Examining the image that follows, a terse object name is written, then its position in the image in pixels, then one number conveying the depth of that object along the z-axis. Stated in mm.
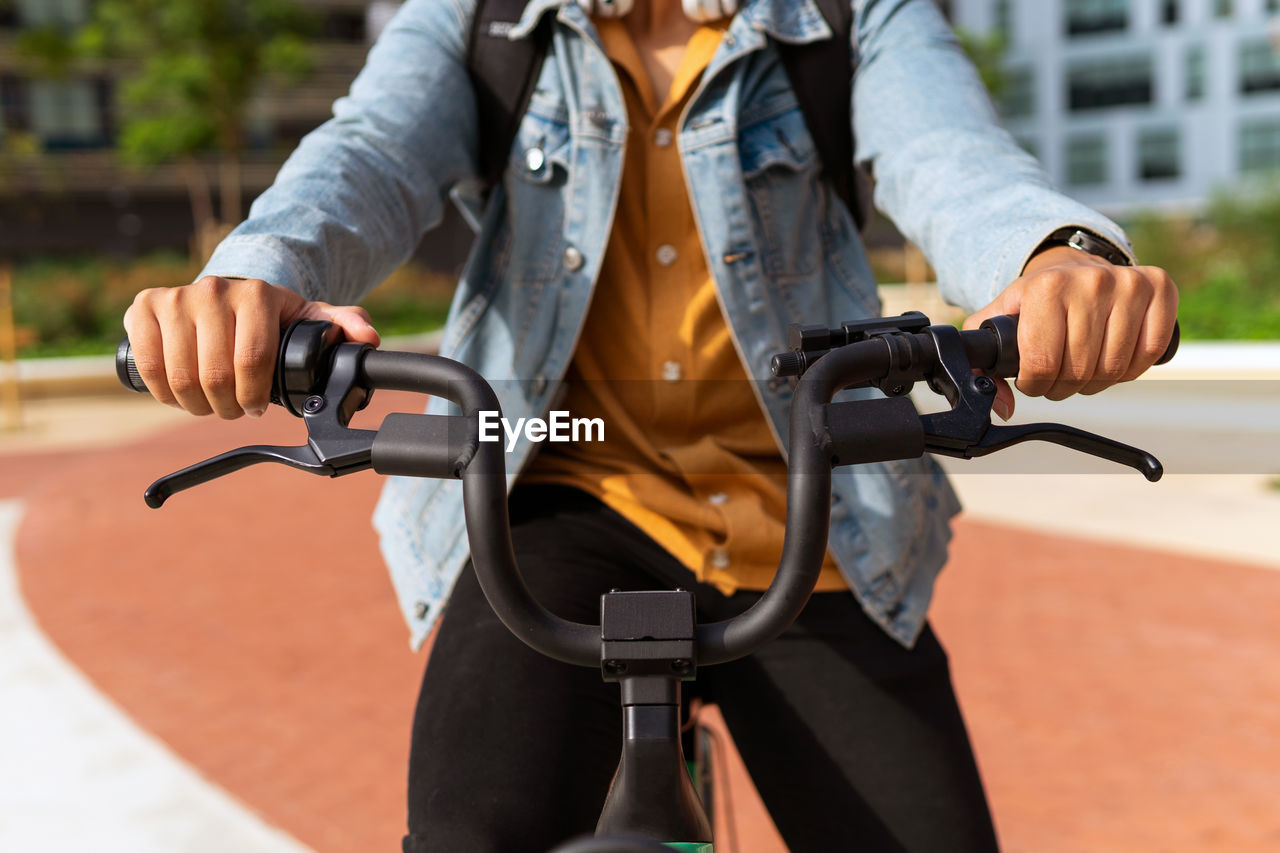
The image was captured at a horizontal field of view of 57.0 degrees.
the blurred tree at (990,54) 33656
